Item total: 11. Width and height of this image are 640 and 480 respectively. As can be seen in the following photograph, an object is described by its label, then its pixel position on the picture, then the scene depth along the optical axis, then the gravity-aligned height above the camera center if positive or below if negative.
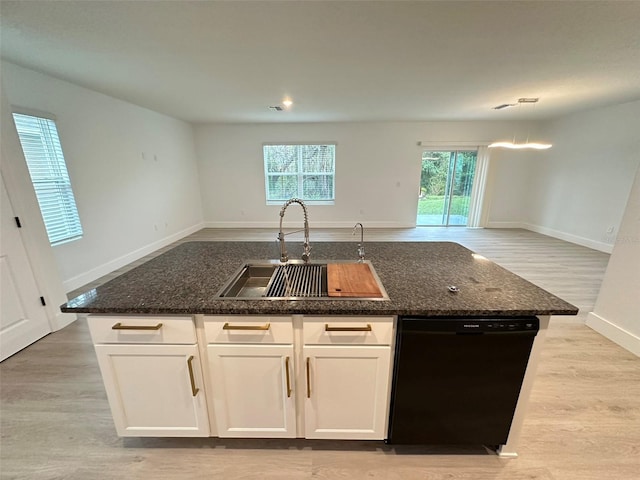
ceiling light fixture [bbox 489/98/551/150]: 3.86 +1.10
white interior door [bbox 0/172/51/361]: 2.06 -0.94
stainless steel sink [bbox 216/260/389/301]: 1.24 -0.56
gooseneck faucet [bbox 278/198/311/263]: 1.57 -0.46
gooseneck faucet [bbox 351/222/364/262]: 1.66 -0.48
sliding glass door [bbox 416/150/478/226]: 6.24 -0.27
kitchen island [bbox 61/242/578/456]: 1.13 -0.77
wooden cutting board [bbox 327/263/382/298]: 1.21 -0.53
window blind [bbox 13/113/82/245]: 2.77 +0.02
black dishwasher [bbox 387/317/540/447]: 1.12 -0.91
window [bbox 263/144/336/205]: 6.28 +0.09
